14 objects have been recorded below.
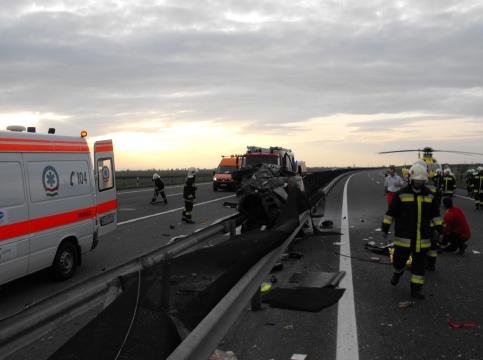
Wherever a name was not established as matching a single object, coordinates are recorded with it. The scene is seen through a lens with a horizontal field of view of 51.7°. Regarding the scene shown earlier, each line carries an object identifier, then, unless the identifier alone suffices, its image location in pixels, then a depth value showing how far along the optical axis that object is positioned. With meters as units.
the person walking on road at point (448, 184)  22.00
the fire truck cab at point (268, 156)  27.28
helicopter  25.22
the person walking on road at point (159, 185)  21.78
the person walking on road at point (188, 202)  15.06
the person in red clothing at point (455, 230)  9.35
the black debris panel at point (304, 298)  5.89
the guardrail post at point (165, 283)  3.11
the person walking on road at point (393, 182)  14.96
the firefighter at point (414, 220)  6.66
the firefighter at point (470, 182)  23.33
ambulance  6.47
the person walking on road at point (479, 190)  18.28
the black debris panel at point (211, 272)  3.23
